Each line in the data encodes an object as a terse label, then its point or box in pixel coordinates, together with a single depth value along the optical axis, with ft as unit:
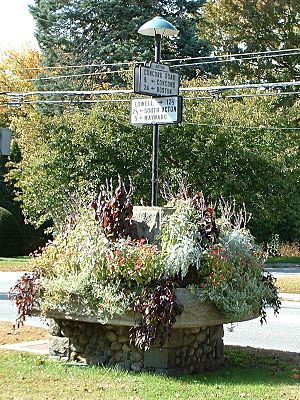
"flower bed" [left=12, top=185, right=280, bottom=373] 27.04
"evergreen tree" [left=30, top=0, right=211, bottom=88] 122.62
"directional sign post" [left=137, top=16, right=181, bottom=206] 31.99
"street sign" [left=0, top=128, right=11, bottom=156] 42.83
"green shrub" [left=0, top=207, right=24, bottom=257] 109.29
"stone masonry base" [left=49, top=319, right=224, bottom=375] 27.78
